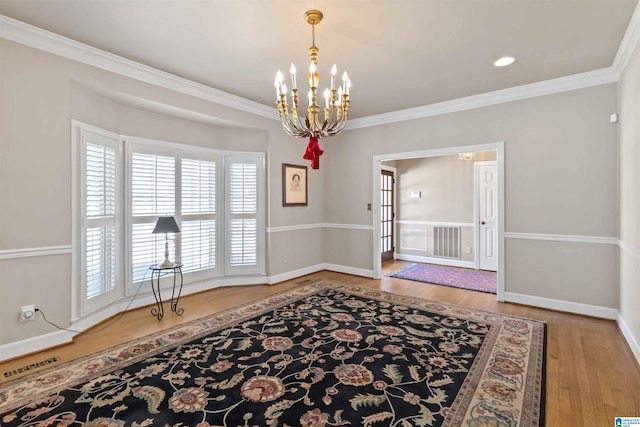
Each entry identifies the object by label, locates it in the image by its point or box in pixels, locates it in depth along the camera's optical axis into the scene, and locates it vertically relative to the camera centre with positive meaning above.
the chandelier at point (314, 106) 2.48 +0.91
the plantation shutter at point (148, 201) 4.00 +0.18
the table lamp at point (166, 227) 3.79 -0.16
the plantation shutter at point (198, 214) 4.55 +0.01
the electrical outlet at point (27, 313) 2.80 -0.89
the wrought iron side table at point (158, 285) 3.85 -0.96
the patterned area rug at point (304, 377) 2.00 -1.28
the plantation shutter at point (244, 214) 5.05 +0.01
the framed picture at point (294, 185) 5.48 +0.53
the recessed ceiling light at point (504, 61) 3.30 +1.66
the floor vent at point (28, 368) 2.48 -1.28
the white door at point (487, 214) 6.30 -0.01
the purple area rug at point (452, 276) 5.19 -1.17
